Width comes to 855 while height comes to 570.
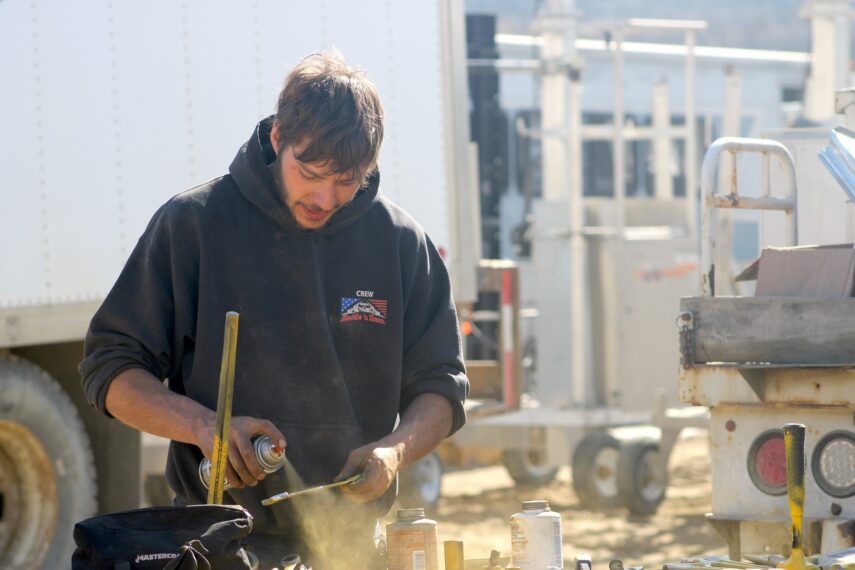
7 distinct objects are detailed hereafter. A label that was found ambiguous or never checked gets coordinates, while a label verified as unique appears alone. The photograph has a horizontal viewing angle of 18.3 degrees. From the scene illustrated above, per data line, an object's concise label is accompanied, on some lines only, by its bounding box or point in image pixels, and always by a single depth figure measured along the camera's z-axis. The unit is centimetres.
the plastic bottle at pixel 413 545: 504
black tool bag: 422
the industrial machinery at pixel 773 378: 767
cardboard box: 780
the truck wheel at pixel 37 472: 1152
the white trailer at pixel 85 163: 1131
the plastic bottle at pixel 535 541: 504
